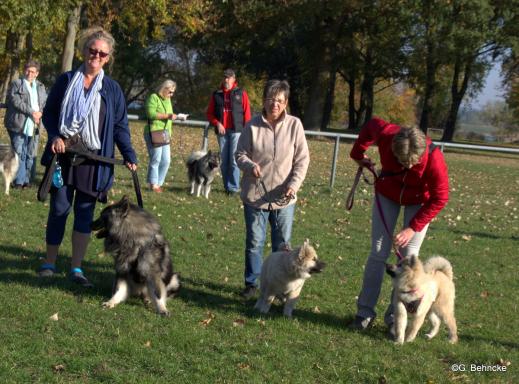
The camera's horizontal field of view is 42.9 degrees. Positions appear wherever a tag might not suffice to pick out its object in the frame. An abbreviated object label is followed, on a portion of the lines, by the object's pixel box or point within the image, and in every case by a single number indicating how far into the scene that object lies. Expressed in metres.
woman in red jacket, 5.10
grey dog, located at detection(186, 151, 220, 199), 11.88
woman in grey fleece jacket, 5.93
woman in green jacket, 11.43
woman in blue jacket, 5.79
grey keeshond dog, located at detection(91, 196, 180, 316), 5.58
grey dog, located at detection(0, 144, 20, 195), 10.27
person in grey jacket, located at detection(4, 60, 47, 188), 10.39
